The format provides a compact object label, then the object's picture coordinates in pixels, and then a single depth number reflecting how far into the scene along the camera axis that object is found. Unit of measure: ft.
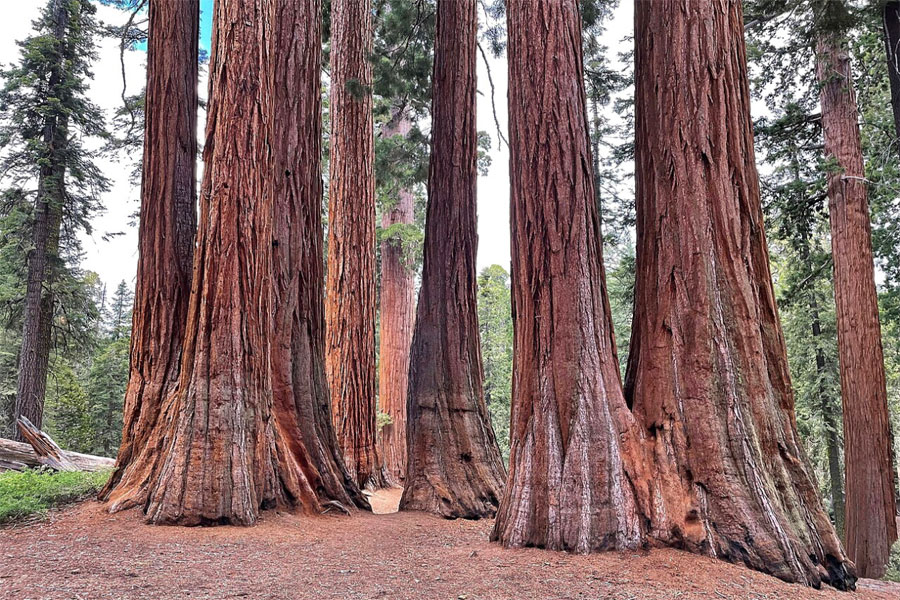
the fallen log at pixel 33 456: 28.14
